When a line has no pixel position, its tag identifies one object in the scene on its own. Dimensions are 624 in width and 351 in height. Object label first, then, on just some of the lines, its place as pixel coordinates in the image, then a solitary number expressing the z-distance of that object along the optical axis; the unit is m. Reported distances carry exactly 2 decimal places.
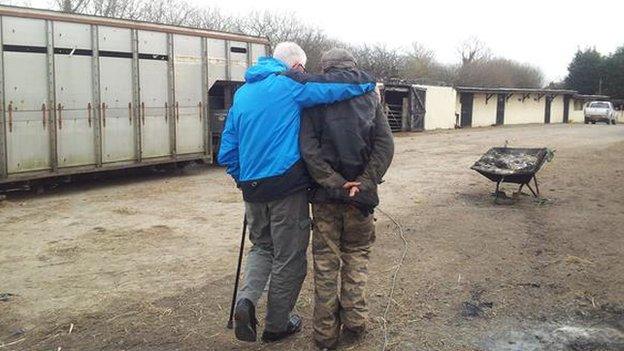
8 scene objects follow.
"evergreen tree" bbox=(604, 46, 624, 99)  52.78
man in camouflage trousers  3.83
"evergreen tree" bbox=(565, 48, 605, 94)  53.78
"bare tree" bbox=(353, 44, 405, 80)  39.19
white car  40.91
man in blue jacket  3.80
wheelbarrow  9.01
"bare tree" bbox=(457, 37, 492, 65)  66.69
